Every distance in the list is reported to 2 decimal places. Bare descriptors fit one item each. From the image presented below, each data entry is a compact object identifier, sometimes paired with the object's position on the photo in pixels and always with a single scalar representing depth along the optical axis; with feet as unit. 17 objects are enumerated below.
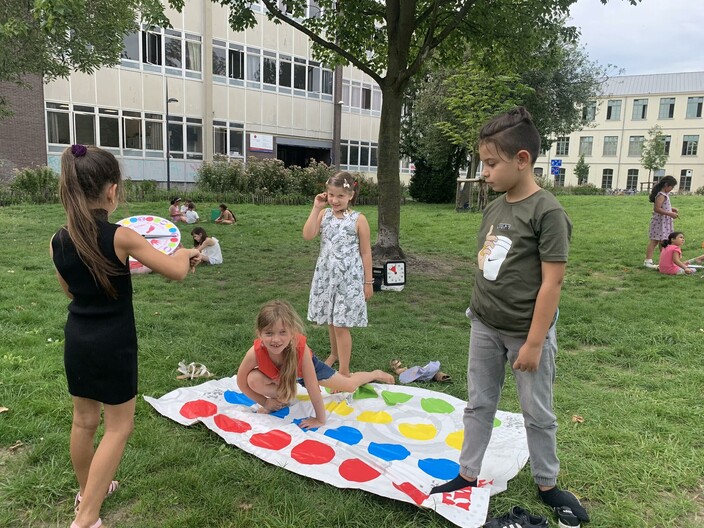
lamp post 84.83
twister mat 8.89
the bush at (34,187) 56.34
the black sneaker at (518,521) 7.77
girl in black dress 6.91
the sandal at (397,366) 14.63
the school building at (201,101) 81.00
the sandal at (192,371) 13.82
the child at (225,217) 47.83
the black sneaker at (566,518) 7.94
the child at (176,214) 47.00
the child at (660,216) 29.30
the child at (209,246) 29.50
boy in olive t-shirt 7.39
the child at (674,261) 29.04
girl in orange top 10.73
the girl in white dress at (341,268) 13.55
